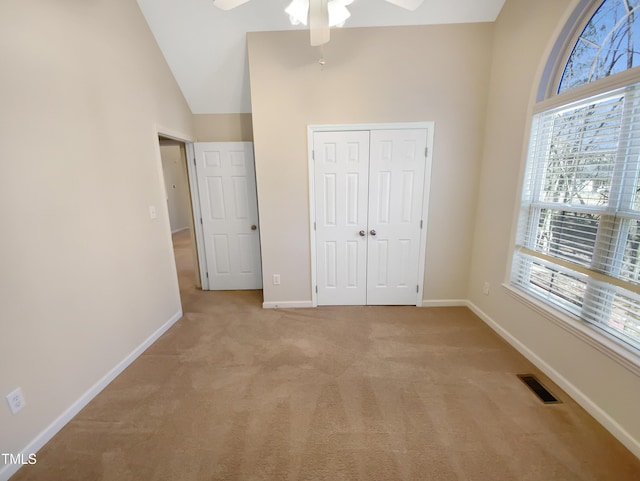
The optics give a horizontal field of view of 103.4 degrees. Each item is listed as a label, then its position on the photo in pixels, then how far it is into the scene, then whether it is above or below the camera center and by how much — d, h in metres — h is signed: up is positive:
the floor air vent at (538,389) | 1.73 -1.44
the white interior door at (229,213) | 3.28 -0.29
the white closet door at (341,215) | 2.73 -0.28
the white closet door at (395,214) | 2.71 -0.28
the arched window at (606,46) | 1.53 +0.91
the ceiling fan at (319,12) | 1.53 +1.13
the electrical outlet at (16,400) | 1.35 -1.10
